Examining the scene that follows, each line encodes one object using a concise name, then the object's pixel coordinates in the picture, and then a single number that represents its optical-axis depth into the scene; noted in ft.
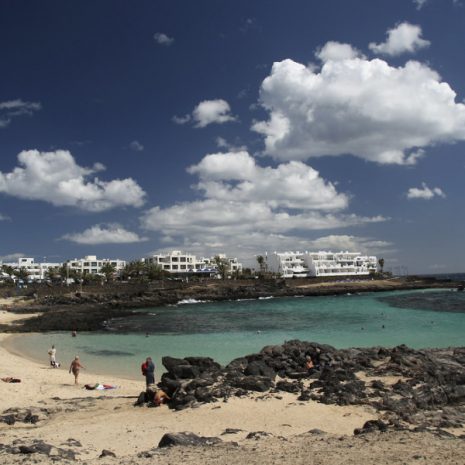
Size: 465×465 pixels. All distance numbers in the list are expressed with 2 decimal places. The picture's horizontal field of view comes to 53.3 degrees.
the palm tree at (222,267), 490.77
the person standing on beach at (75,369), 74.02
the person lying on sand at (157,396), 52.95
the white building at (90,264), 609.01
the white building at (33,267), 604.90
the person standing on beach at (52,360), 92.38
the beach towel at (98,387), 68.36
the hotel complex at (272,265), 587.68
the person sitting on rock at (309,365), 64.55
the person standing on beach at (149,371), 62.95
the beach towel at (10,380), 70.49
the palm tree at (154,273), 444.55
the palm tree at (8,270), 471.09
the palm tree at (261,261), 599.16
